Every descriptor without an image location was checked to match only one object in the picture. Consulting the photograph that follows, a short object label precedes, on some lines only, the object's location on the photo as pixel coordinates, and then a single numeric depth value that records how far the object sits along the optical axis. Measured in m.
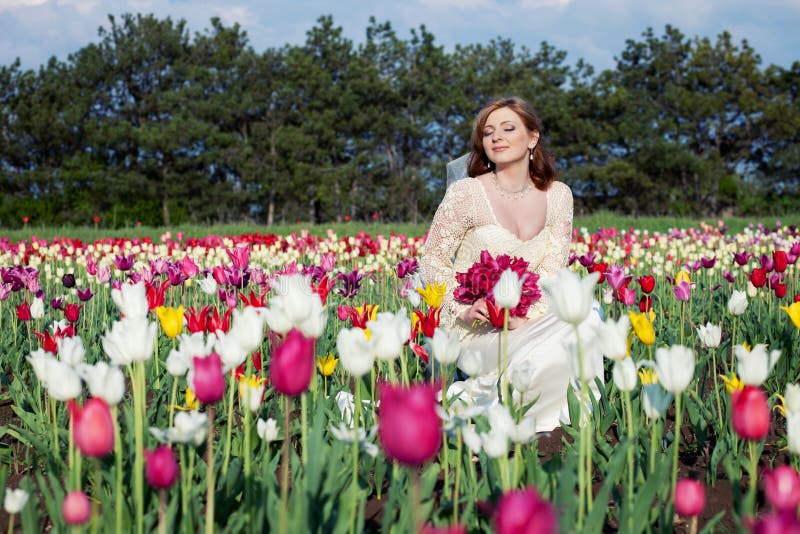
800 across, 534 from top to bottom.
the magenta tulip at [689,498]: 1.44
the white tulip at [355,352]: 1.69
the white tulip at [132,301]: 2.00
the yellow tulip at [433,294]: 2.90
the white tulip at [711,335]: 2.78
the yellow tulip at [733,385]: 2.43
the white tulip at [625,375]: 1.85
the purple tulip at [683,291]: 3.64
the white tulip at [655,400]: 1.77
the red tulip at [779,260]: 4.21
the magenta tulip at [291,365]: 1.33
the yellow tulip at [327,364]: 2.83
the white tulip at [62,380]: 1.63
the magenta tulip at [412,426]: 1.04
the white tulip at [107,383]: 1.55
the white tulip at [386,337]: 1.81
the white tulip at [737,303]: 3.23
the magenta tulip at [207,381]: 1.50
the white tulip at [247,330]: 1.80
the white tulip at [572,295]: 1.60
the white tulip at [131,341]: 1.66
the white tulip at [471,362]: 2.10
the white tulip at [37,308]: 3.55
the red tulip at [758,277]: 4.02
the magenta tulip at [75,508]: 1.34
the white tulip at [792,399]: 1.70
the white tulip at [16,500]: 1.56
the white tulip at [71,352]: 1.90
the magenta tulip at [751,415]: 1.43
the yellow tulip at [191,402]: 2.39
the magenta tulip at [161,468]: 1.42
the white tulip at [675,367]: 1.66
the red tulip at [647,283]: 3.77
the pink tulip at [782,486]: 1.27
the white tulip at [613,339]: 1.75
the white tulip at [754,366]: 1.80
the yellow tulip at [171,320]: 2.33
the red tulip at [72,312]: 3.53
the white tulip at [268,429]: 2.00
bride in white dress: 4.24
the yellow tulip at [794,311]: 2.57
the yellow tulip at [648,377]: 2.52
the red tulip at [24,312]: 3.74
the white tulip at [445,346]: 2.04
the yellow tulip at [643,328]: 2.26
